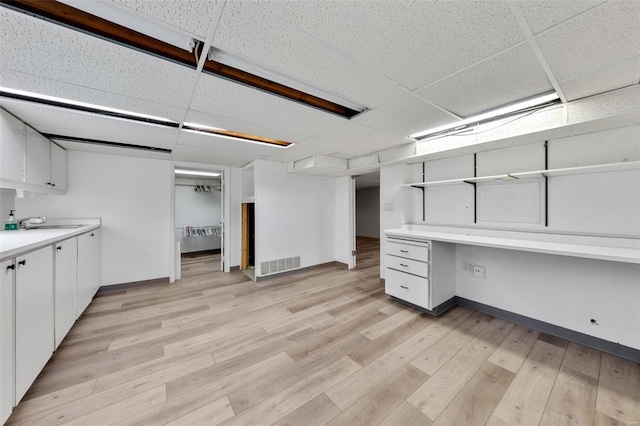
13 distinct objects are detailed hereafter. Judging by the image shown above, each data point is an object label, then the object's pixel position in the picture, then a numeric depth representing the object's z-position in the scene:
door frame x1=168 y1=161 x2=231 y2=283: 3.96
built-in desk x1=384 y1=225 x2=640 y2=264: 1.66
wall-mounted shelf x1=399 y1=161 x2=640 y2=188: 1.77
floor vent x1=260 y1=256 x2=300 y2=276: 4.02
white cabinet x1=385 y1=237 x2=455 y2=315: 2.61
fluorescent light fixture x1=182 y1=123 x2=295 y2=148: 2.54
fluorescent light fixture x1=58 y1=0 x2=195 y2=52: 1.01
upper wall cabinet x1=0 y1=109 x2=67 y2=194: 1.88
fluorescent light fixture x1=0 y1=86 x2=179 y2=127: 1.73
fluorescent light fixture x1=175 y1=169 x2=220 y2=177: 4.86
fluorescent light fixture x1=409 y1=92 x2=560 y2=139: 1.88
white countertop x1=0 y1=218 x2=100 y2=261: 1.30
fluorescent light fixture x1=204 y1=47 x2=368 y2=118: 1.41
